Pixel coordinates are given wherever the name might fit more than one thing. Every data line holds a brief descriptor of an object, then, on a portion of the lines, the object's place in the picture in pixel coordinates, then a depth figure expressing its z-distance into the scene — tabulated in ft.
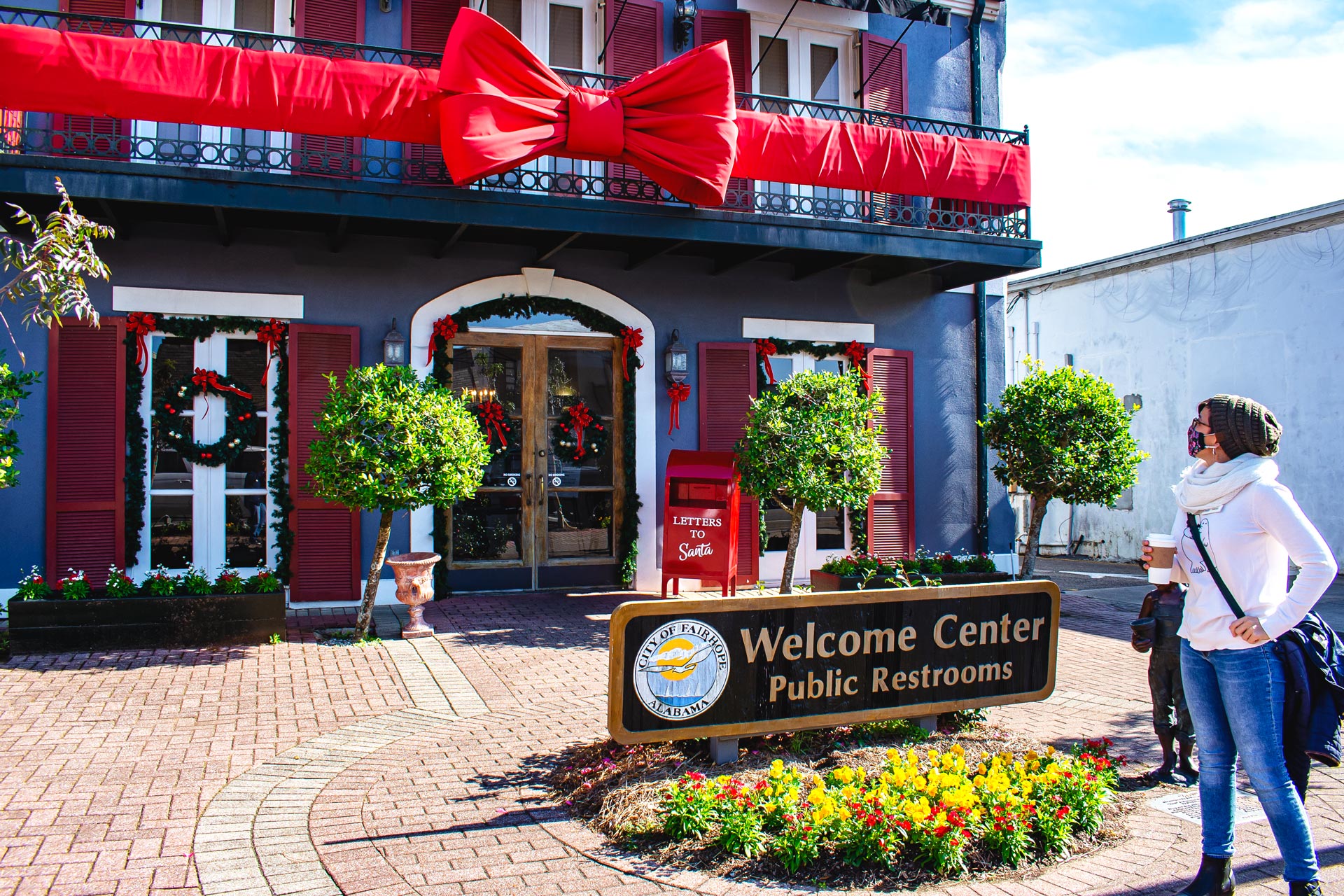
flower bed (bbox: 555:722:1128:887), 12.40
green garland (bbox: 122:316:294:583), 28.58
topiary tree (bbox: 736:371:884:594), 27.91
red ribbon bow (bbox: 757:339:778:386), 34.91
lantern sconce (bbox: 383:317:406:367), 30.45
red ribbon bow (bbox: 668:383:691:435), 33.55
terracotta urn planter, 25.88
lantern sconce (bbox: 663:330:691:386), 33.30
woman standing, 10.71
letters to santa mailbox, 30.19
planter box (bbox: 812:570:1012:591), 28.94
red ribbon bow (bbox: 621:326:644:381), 33.42
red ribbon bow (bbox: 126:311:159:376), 28.48
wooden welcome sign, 13.83
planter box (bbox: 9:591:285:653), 23.35
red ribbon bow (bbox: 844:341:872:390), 35.94
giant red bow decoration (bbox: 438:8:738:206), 26.91
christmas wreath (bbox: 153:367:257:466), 29.07
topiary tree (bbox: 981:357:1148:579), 31.17
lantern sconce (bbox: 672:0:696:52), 33.65
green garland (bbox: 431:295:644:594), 31.95
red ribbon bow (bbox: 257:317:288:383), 29.76
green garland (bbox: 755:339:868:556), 34.99
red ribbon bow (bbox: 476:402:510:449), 32.22
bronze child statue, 15.76
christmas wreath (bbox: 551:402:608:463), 33.24
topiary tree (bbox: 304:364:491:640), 24.39
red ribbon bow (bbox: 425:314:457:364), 31.45
